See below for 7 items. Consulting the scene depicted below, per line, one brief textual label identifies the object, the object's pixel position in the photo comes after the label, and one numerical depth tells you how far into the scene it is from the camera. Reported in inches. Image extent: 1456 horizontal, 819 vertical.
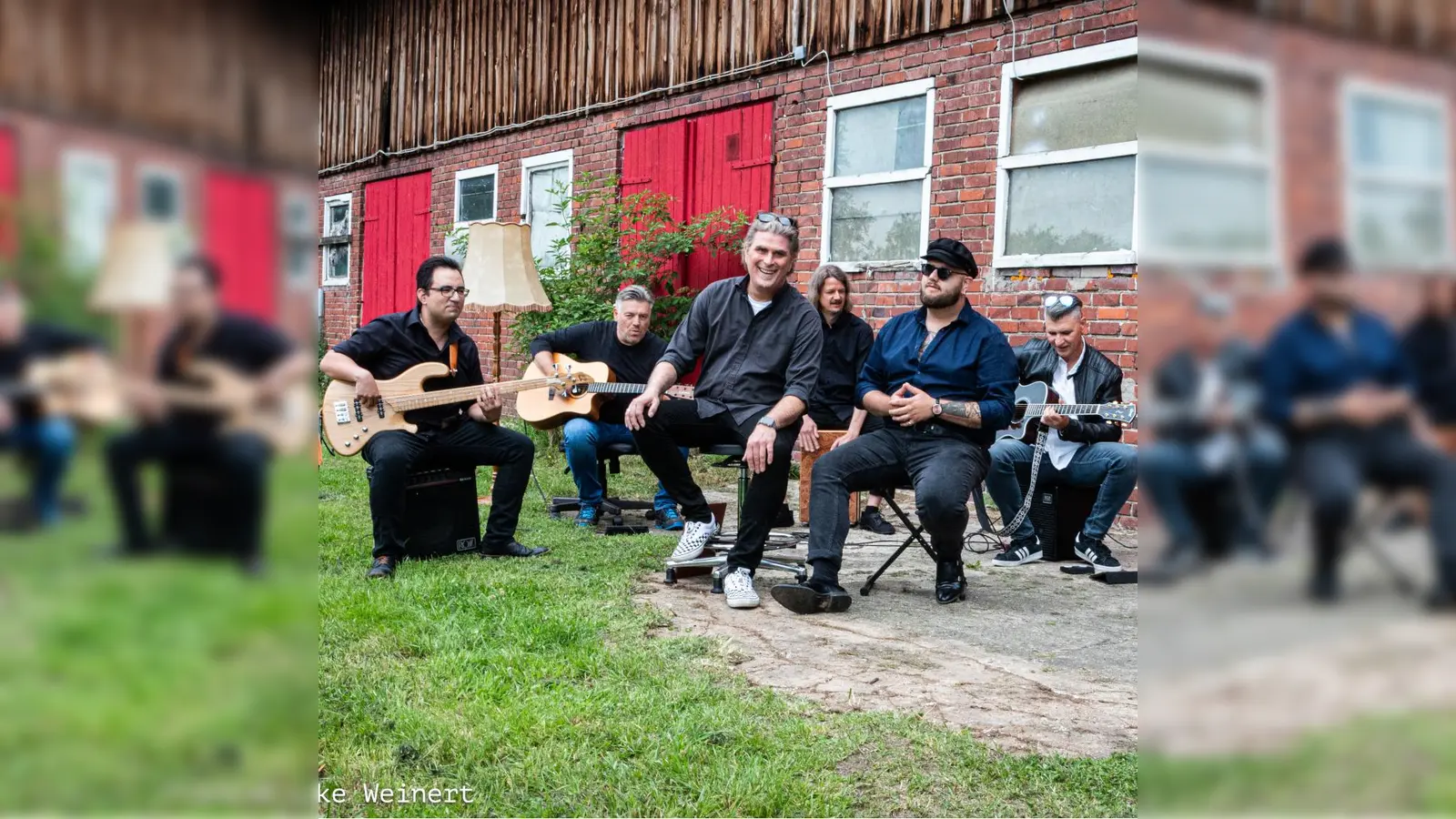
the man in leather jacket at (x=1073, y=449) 218.1
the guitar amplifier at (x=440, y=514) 206.7
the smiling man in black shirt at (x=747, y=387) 184.4
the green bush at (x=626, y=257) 380.2
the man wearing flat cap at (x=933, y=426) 176.4
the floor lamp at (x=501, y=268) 296.5
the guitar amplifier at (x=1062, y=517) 227.0
